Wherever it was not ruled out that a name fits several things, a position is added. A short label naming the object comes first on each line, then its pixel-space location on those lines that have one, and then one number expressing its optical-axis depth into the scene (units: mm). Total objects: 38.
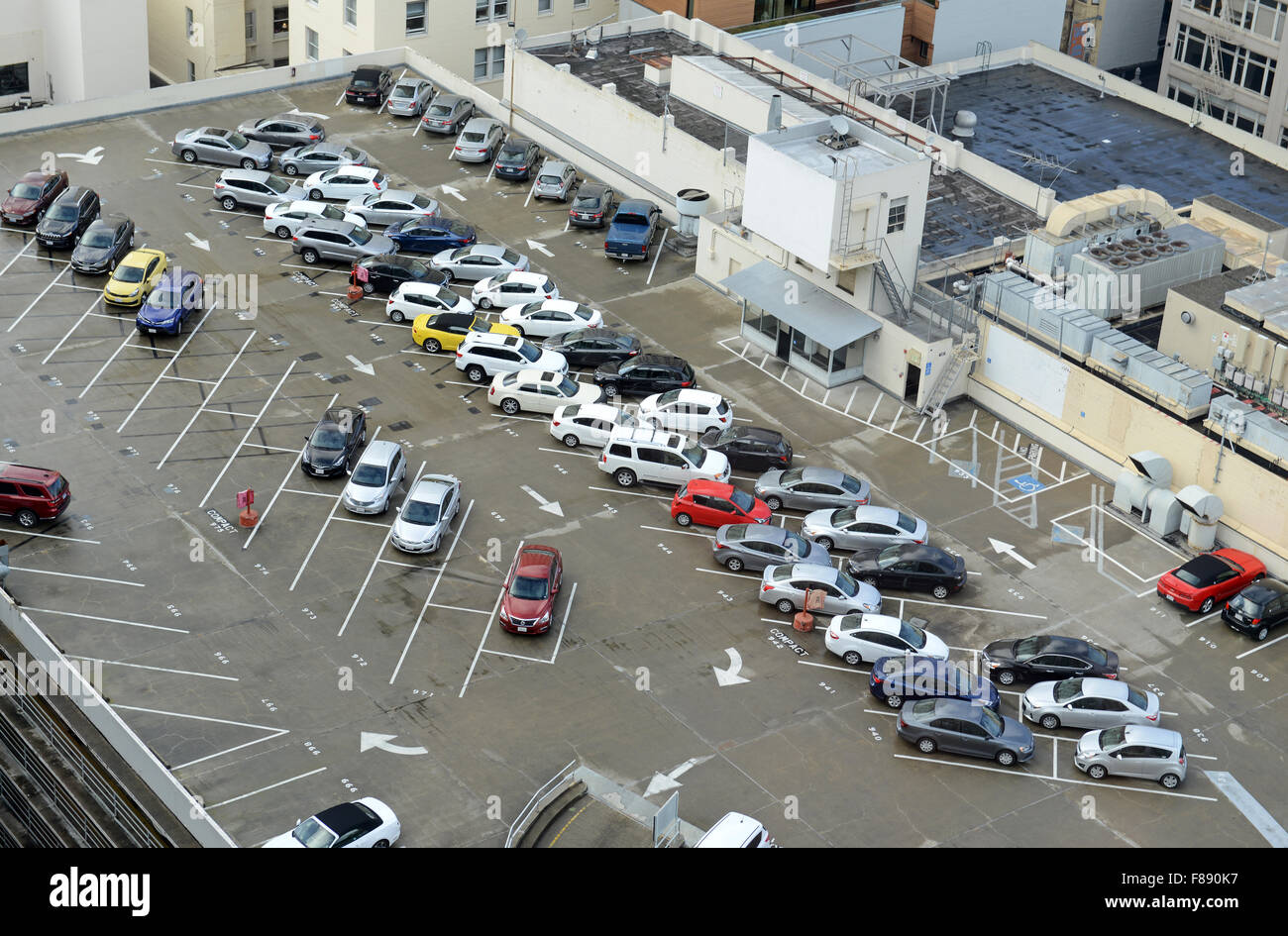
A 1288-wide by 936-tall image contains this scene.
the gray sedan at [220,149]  74625
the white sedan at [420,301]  64375
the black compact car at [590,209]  72062
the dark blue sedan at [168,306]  62625
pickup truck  69625
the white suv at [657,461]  56438
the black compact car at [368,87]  80688
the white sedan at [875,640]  49250
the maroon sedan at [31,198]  69312
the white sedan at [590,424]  58250
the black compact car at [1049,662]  49281
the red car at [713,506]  54656
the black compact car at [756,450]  57906
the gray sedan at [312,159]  74812
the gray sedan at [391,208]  71188
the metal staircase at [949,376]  61719
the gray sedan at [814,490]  55906
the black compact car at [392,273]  66250
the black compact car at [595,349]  62938
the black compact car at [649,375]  61500
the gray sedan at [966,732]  46469
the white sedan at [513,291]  66000
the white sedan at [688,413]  59281
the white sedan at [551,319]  64438
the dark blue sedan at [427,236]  69500
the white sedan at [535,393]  59938
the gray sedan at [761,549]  52812
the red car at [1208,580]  52594
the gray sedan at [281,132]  76500
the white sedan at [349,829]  41562
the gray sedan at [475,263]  67750
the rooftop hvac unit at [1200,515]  54781
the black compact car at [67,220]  67625
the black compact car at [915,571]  52562
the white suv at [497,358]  61438
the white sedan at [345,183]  72438
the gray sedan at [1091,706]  47656
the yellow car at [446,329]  63125
